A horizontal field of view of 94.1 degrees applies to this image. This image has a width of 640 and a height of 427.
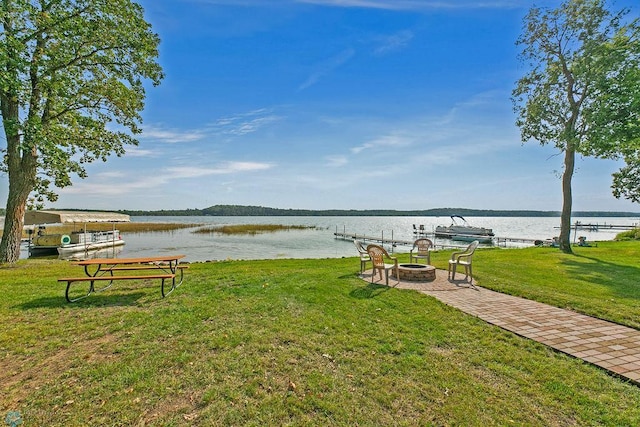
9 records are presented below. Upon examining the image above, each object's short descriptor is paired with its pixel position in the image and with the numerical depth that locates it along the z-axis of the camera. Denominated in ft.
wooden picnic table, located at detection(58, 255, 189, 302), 18.96
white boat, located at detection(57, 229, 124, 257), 73.56
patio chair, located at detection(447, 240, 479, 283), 25.27
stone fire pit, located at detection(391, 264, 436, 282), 25.13
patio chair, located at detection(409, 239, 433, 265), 30.99
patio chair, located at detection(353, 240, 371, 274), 28.26
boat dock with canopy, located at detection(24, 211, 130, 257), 60.44
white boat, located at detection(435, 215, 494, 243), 138.72
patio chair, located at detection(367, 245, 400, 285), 24.16
